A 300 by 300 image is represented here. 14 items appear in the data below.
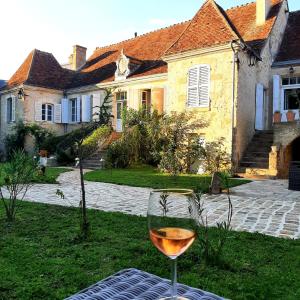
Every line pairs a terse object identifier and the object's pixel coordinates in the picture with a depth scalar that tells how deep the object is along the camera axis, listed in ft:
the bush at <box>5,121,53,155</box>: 66.33
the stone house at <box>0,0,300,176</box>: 44.65
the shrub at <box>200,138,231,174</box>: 43.78
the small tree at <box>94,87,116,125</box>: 62.08
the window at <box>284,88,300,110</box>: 50.67
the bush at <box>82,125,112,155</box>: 55.85
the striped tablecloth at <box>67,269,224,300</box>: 5.22
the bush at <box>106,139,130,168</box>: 50.19
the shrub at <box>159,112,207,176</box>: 44.93
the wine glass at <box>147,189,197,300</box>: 4.47
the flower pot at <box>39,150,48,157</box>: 48.52
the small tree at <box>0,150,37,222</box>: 17.38
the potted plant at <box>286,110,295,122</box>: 47.01
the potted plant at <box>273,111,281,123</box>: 46.01
